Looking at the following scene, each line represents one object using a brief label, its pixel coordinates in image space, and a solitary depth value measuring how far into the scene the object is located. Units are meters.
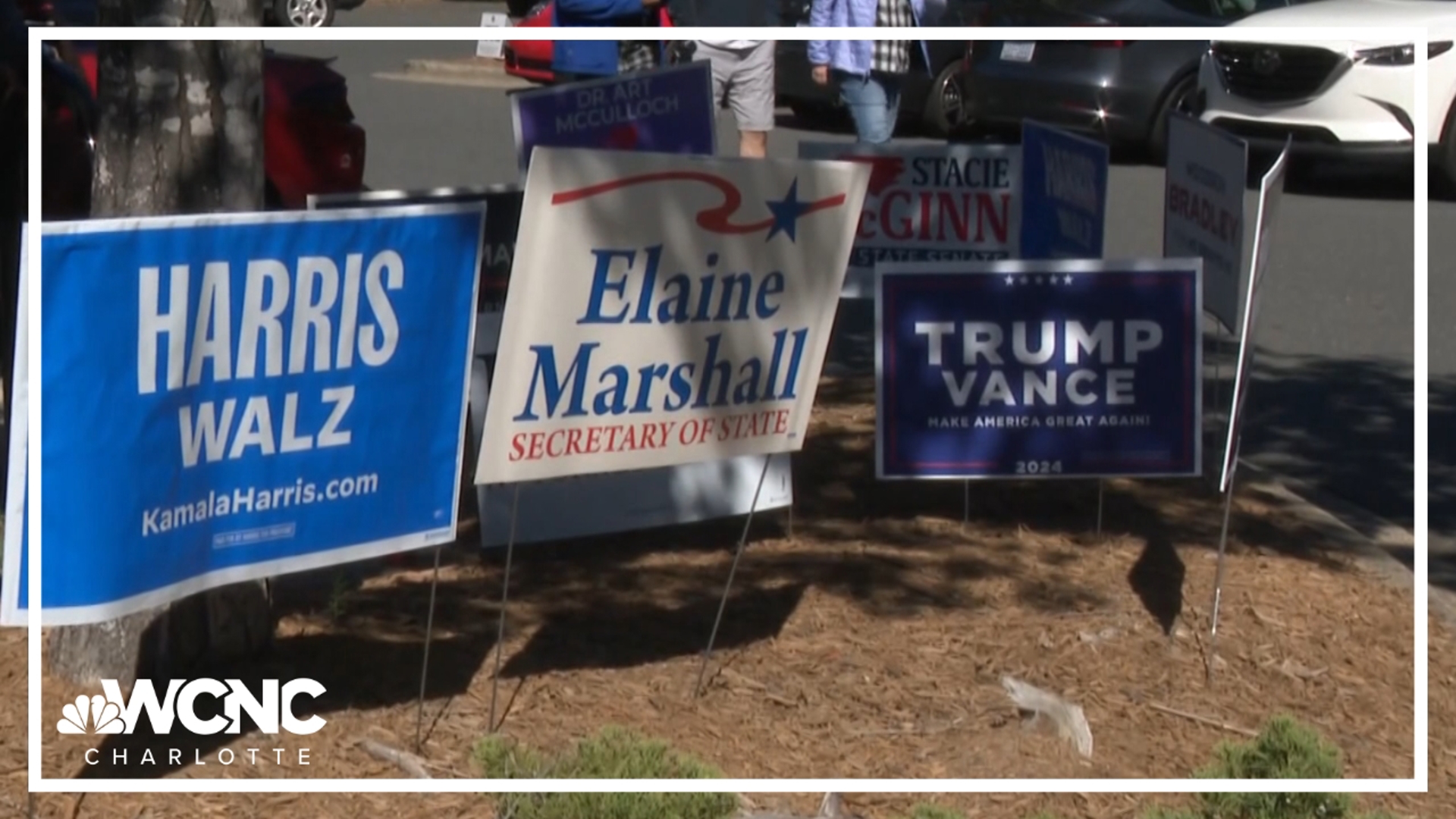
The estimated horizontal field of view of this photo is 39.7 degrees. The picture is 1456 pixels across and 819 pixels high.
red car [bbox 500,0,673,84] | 14.68
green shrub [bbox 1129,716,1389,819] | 3.92
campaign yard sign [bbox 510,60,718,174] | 6.79
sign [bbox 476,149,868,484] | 4.34
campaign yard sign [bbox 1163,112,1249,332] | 5.71
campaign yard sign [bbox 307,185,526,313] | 6.02
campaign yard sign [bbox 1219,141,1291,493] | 5.11
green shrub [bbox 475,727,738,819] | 3.83
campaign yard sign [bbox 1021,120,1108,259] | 6.64
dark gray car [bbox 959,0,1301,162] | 15.34
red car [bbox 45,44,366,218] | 9.46
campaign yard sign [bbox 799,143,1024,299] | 7.22
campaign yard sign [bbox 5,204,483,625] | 3.79
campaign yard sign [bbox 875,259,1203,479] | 5.62
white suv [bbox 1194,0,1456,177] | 13.94
